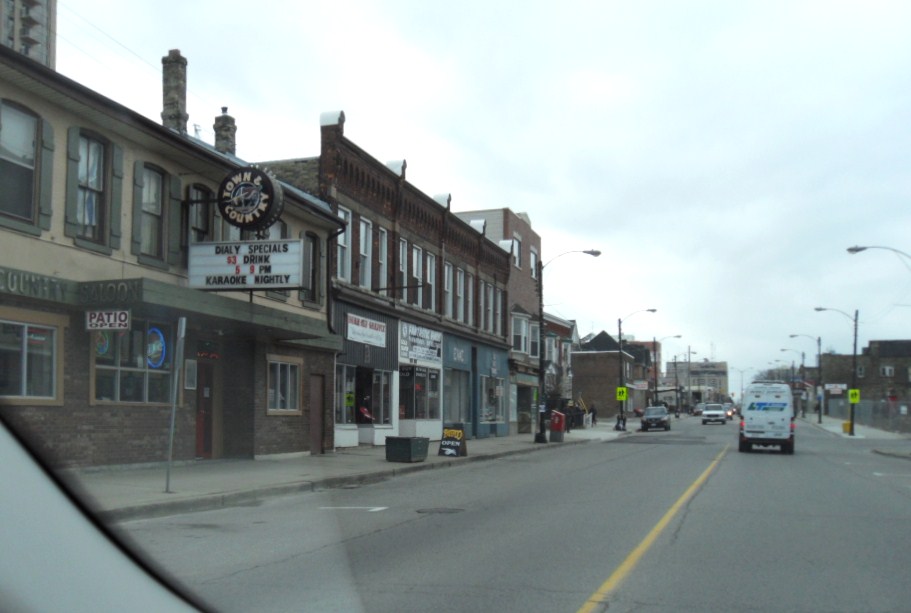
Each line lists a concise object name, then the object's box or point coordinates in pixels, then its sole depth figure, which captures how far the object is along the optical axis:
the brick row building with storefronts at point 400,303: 26.94
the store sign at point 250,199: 19.19
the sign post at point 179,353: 14.40
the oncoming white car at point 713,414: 72.19
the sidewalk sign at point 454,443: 25.66
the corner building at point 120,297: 15.08
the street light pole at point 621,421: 55.84
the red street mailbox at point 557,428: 37.53
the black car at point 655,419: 56.75
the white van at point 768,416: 29.62
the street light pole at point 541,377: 35.63
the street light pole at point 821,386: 81.69
